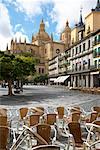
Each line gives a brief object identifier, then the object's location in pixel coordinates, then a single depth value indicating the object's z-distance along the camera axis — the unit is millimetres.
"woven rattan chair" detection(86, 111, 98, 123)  3463
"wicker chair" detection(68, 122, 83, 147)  2591
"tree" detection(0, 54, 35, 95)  12595
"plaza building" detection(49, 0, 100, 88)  23927
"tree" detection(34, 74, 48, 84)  48514
